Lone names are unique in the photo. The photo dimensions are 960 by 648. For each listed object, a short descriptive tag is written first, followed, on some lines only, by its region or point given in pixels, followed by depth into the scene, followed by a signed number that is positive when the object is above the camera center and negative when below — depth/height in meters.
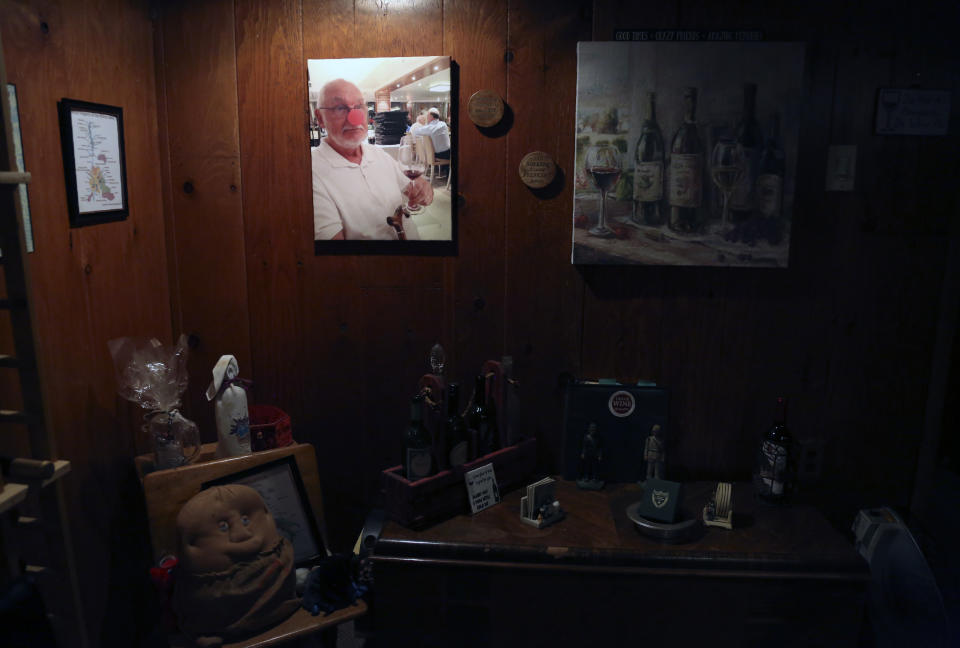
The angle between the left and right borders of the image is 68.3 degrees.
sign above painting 2.13 +0.56
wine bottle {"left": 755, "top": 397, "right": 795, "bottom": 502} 2.21 -0.74
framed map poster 1.82 +0.15
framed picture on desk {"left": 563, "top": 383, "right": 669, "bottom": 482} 2.31 -0.65
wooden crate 2.04 -0.80
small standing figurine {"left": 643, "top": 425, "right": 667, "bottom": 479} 2.27 -0.74
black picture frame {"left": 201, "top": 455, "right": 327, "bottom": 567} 2.10 -0.85
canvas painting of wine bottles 2.14 +0.21
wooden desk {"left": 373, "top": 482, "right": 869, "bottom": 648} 1.94 -1.01
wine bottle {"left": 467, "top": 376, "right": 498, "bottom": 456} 2.26 -0.64
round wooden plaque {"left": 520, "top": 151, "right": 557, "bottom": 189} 2.24 +0.16
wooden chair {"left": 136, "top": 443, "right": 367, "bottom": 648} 1.82 -0.77
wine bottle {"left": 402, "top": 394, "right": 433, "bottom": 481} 2.05 -0.67
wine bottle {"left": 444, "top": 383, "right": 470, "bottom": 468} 2.14 -0.64
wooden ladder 1.40 -0.54
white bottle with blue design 2.06 -0.55
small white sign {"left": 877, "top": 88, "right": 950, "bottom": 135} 2.13 +0.34
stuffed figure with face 1.76 -0.89
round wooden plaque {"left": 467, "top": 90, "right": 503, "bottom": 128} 2.21 +0.35
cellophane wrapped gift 1.98 -0.48
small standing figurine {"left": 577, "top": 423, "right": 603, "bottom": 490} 2.30 -0.77
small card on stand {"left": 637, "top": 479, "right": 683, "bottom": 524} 2.04 -0.80
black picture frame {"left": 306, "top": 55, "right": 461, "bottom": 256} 2.20 +0.15
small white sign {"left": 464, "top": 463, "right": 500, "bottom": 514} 2.15 -0.81
